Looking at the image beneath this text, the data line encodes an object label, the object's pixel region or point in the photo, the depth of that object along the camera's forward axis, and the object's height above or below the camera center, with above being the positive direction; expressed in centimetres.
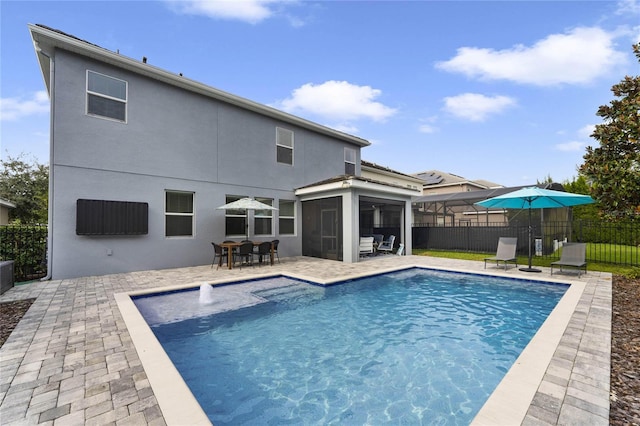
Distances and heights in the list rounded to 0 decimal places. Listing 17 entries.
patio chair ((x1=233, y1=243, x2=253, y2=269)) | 975 -106
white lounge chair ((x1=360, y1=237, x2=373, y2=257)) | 1333 -119
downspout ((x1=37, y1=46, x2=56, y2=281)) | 792 +116
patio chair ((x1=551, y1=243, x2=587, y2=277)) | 863 -113
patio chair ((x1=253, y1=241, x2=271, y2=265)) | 1030 -103
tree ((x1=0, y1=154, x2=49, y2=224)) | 2220 +270
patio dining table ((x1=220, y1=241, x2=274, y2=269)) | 974 -94
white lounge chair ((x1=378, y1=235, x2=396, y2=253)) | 1477 -135
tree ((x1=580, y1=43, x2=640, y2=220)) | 829 +200
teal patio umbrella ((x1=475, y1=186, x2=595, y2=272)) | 852 +67
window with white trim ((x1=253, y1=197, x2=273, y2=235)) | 1230 +3
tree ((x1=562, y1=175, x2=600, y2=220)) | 1715 +80
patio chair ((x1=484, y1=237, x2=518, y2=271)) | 994 -112
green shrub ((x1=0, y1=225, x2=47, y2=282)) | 814 -82
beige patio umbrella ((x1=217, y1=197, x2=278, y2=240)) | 998 +57
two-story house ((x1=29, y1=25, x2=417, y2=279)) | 820 +173
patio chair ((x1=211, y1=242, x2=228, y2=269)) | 997 -113
